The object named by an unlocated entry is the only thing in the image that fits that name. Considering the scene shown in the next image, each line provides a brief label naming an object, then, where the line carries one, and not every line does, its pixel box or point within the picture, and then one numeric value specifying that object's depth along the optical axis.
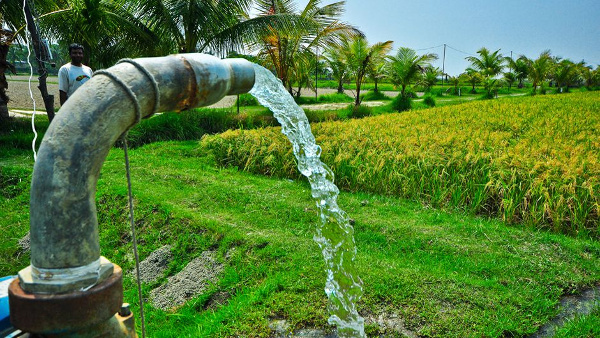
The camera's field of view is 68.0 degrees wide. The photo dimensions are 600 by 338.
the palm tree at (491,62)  29.77
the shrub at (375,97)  23.20
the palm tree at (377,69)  15.19
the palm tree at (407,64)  16.59
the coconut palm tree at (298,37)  11.03
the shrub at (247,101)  17.37
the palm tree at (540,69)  26.34
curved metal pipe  1.19
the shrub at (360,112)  13.34
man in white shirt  5.00
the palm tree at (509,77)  28.43
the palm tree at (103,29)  7.56
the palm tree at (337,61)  13.83
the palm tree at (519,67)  30.22
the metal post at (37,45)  4.58
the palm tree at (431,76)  27.96
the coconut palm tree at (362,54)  14.72
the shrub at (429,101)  18.63
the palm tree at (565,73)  28.56
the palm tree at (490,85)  22.09
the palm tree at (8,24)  7.44
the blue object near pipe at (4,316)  1.50
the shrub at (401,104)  16.00
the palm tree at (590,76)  31.84
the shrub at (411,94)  23.72
